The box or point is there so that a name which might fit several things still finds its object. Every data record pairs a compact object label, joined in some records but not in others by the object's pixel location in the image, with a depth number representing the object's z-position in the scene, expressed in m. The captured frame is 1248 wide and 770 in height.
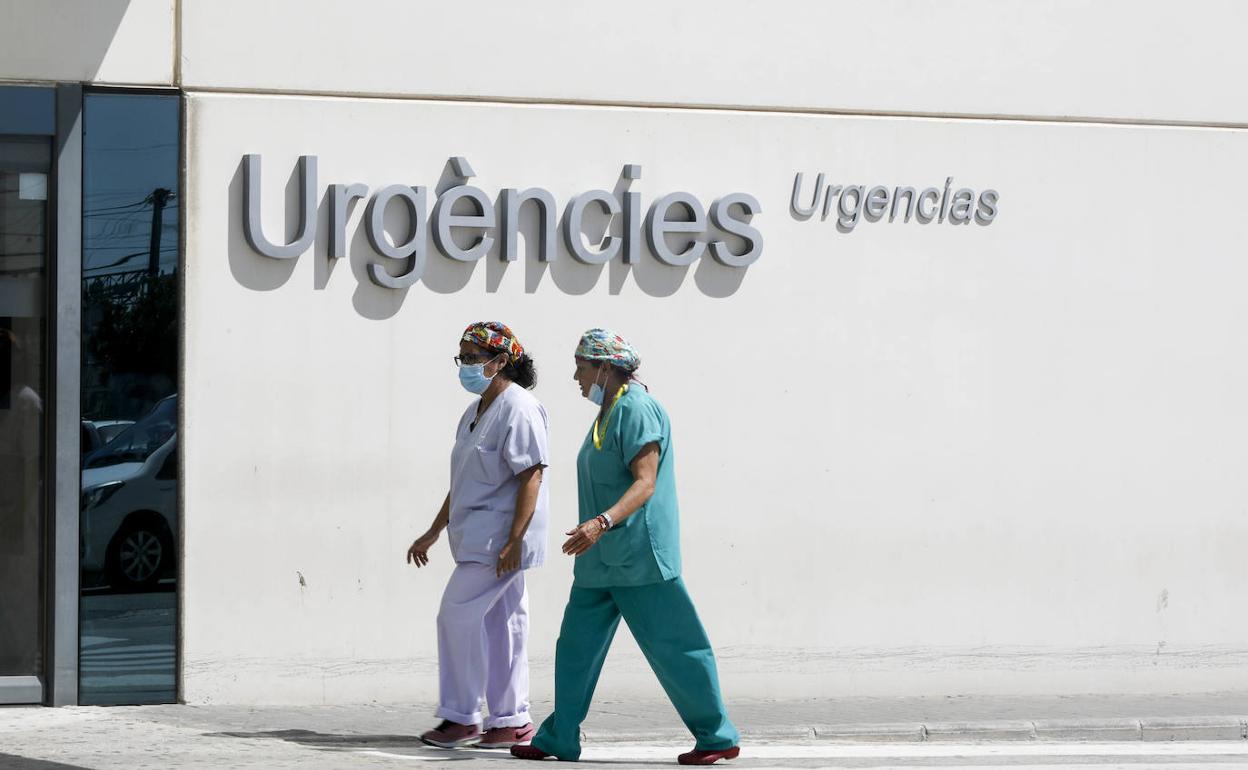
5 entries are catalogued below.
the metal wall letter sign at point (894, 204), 19.59
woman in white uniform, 15.97
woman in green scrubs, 15.29
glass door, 17.81
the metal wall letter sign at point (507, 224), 18.23
